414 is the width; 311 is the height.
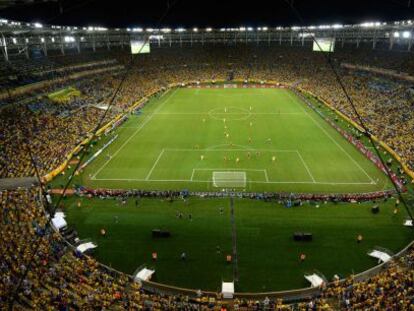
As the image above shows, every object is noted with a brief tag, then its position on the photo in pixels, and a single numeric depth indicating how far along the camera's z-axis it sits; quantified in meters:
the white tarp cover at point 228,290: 20.48
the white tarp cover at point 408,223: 27.37
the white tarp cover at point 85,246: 24.53
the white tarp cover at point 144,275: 21.88
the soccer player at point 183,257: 24.38
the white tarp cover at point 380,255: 23.33
